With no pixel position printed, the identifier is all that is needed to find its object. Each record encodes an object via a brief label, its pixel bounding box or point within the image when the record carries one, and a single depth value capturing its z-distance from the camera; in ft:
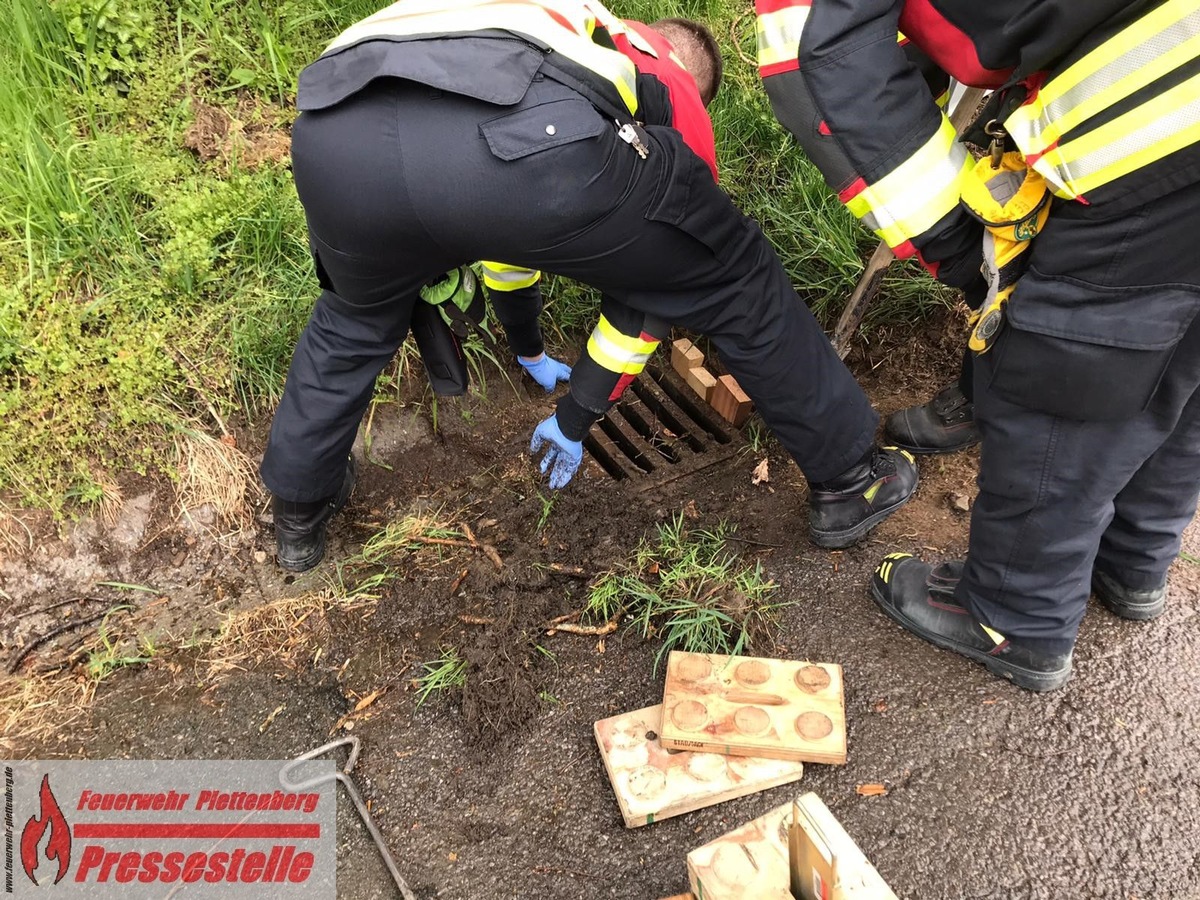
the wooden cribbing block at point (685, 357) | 9.52
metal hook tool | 5.57
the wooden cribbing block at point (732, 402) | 8.91
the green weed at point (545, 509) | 8.05
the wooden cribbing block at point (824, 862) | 3.17
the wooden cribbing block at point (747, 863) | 4.09
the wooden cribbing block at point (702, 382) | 9.27
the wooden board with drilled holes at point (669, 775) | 5.69
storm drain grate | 8.77
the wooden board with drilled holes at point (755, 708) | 5.86
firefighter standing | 4.19
